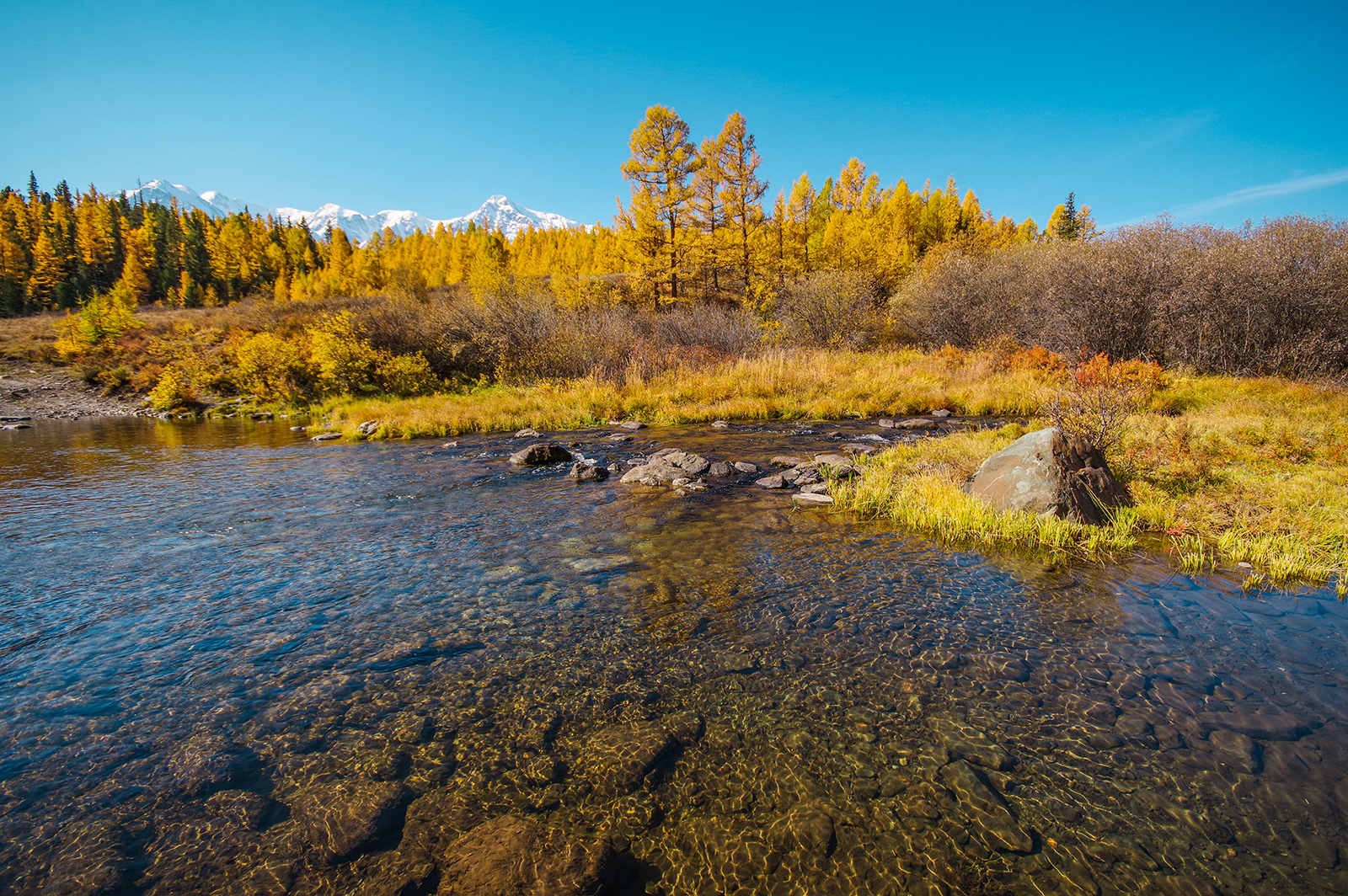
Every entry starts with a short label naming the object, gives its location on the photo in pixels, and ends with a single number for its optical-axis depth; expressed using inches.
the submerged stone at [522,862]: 100.4
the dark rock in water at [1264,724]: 136.3
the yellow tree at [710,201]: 1327.0
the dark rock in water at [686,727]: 141.5
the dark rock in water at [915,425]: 595.7
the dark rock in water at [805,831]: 110.8
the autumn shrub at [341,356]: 895.1
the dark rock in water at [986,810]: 110.3
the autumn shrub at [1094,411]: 334.3
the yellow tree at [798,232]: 1514.0
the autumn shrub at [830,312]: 1125.1
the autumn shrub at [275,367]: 945.5
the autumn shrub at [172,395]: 977.5
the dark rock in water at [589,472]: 423.2
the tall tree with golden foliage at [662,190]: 1239.1
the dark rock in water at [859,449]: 458.9
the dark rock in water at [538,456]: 476.1
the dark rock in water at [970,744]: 131.6
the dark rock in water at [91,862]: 101.5
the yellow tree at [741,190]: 1330.0
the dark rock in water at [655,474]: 406.9
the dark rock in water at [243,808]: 117.0
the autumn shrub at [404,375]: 918.4
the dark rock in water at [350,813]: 112.1
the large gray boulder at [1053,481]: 275.3
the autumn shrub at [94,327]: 1284.4
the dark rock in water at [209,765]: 128.0
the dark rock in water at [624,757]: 128.1
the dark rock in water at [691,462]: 422.6
